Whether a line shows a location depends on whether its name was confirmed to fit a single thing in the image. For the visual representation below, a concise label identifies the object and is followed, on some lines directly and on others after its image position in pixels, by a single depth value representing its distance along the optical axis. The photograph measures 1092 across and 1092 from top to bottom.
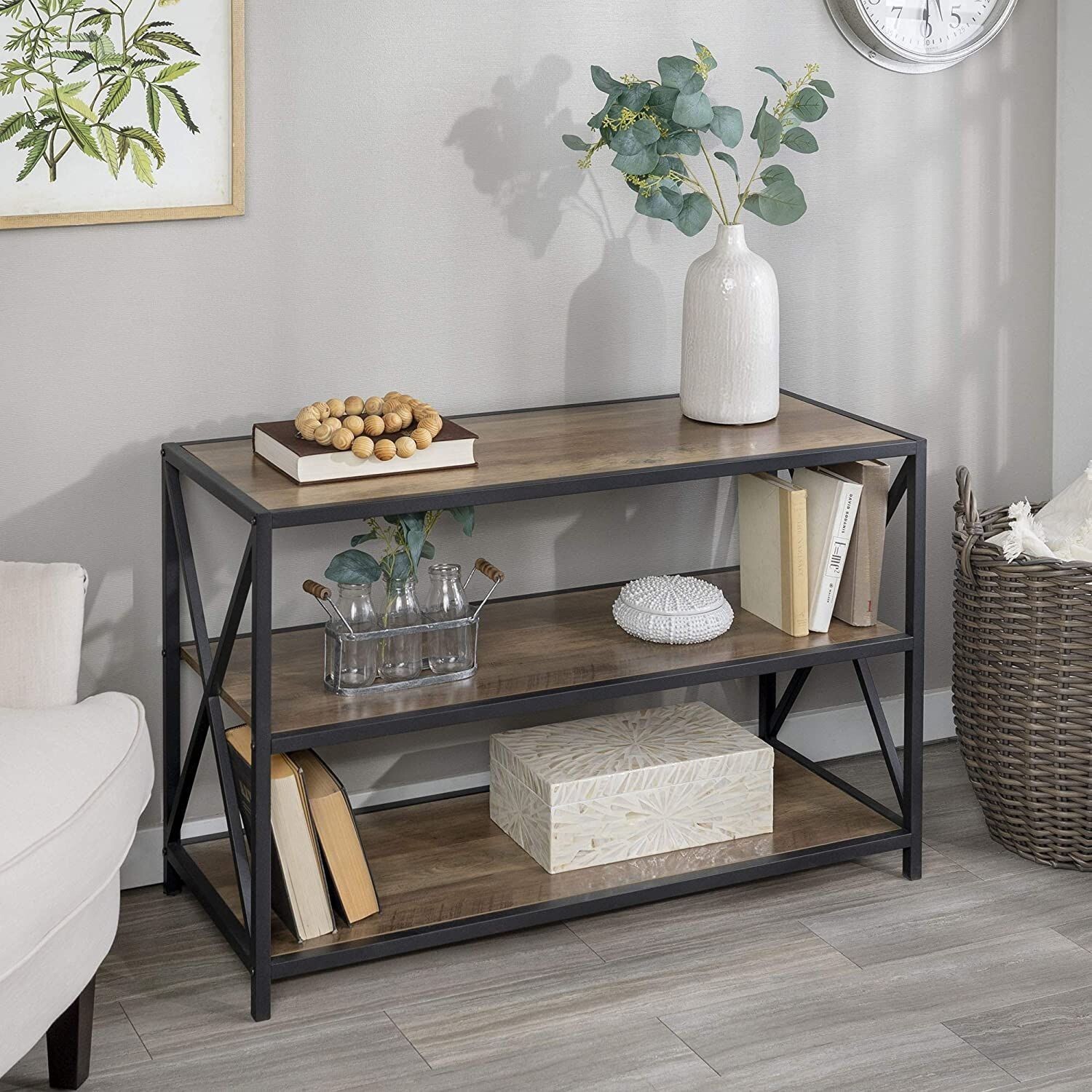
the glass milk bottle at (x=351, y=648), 2.19
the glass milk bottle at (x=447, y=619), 2.25
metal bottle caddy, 2.18
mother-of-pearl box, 2.38
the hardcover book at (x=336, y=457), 2.09
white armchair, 1.64
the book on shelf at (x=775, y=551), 2.41
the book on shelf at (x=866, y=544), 2.43
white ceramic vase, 2.38
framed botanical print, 2.14
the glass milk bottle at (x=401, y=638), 2.21
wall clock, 2.65
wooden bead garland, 2.10
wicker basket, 2.41
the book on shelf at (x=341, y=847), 2.20
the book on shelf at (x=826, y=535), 2.41
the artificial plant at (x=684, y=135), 2.30
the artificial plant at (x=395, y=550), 2.18
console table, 2.09
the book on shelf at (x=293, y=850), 2.14
